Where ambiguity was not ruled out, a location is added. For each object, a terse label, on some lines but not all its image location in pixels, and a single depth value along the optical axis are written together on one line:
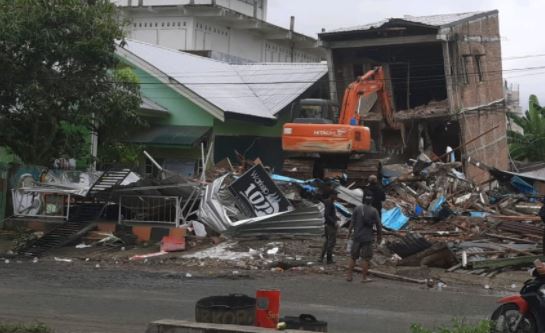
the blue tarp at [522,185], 26.62
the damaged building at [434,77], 33.19
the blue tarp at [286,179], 23.73
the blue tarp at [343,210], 21.53
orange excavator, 25.11
